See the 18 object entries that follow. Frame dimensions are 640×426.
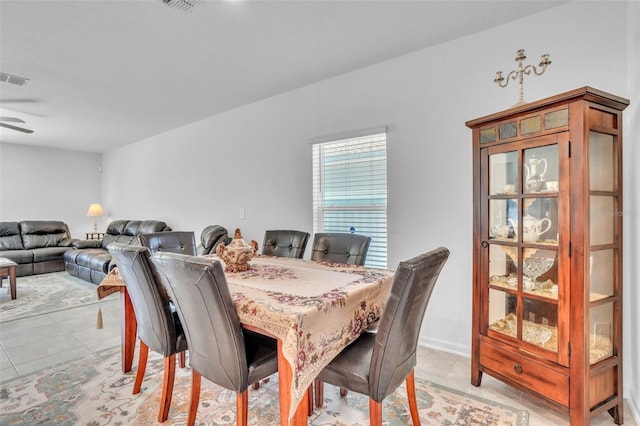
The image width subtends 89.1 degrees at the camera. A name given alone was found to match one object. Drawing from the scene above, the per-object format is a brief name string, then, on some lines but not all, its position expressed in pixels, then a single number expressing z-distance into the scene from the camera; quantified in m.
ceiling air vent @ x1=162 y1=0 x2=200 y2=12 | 2.08
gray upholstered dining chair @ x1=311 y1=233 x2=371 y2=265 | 2.56
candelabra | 1.85
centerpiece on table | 2.09
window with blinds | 3.14
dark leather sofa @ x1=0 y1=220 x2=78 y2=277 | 5.62
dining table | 1.31
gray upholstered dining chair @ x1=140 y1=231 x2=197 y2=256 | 2.74
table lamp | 7.04
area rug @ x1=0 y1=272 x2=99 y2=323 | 3.83
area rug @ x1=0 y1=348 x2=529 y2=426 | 1.80
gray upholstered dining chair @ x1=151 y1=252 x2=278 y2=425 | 1.34
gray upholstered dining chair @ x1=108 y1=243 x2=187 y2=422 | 1.75
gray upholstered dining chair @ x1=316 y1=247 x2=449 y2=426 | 1.33
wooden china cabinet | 1.66
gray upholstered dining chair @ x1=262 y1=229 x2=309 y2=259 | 2.91
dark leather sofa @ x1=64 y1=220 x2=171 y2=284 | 4.94
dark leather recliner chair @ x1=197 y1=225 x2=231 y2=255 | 4.01
